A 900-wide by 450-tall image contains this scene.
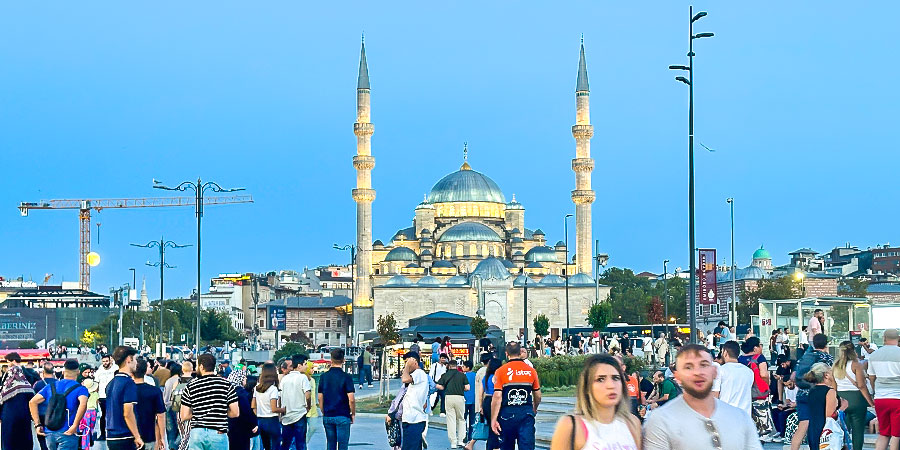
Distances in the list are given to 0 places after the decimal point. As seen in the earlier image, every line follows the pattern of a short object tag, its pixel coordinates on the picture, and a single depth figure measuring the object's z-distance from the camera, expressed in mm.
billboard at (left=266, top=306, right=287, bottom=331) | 61125
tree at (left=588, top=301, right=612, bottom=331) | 70500
